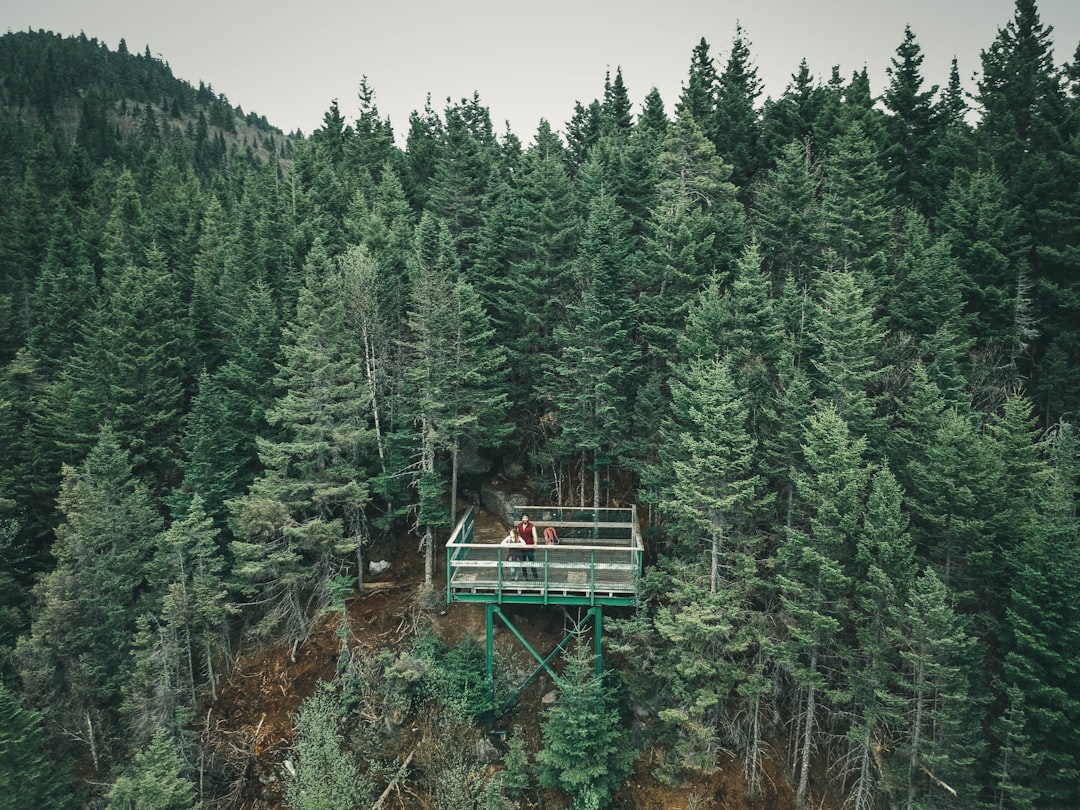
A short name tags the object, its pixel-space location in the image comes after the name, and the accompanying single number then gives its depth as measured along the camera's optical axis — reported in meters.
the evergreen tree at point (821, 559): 16.27
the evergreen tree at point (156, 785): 18.00
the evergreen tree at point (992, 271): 24.28
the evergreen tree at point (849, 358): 18.27
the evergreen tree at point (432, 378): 23.19
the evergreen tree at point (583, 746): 17.56
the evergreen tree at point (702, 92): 36.06
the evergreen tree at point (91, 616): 22.34
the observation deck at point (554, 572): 19.75
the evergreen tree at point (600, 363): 22.92
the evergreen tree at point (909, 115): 34.84
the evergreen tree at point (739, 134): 35.94
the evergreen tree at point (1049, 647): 13.95
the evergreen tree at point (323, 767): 18.80
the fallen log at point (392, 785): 19.16
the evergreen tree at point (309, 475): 22.38
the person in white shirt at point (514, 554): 20.16
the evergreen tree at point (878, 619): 15.50
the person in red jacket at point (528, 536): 20.47
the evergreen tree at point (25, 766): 19.75
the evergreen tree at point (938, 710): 14.41
